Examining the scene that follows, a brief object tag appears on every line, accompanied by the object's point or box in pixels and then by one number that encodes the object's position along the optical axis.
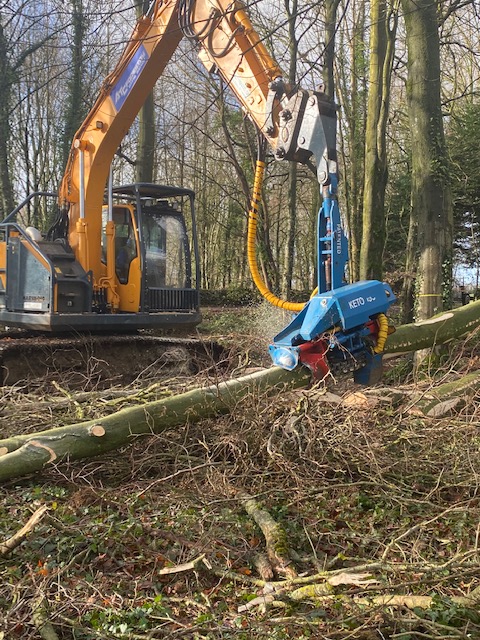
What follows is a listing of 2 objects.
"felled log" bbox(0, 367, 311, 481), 4.07
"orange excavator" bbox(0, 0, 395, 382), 5.95
